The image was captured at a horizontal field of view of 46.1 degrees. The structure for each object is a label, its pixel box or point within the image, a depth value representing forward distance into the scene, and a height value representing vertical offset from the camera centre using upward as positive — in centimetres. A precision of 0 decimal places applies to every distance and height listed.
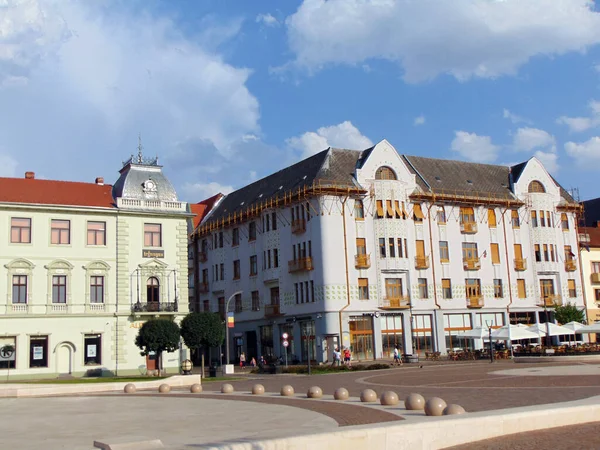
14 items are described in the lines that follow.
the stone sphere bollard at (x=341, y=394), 2164 -178
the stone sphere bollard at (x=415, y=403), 1720 -171
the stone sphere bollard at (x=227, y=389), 2717 -185
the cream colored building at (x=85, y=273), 4516 +489
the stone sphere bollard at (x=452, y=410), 1492 -167
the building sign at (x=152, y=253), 4925 +628
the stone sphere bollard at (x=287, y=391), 2470 -186
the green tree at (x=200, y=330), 4381 +72
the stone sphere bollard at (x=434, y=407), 1528 -162
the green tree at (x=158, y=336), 4306 +44
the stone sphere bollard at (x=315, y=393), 2314 -182
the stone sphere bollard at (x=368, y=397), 2036 -178
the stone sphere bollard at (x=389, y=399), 1906 -175
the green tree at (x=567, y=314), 6325 +103
